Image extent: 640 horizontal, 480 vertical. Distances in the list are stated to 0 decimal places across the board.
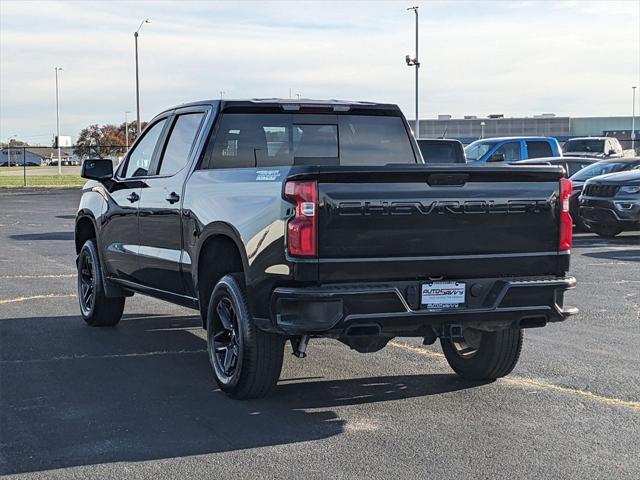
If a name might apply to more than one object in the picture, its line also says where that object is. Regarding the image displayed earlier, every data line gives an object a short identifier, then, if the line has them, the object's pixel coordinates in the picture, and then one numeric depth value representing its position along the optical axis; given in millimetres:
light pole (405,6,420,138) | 49597
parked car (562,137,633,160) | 30578
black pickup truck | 5949
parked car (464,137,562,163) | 25766
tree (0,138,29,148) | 172325
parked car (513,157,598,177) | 23531
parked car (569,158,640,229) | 20891
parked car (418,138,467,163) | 18234
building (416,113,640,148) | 98938
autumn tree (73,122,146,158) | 89500
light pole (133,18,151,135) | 50562
